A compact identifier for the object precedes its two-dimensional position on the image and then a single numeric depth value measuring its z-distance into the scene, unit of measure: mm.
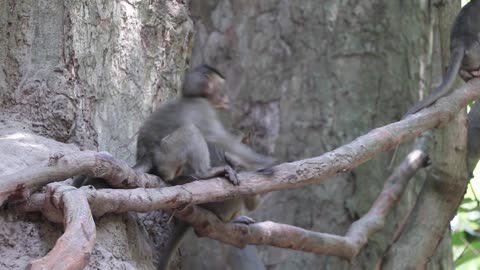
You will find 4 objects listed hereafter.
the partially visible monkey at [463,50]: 12187
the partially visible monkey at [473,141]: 12516
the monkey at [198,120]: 9242
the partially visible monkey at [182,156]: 8977
